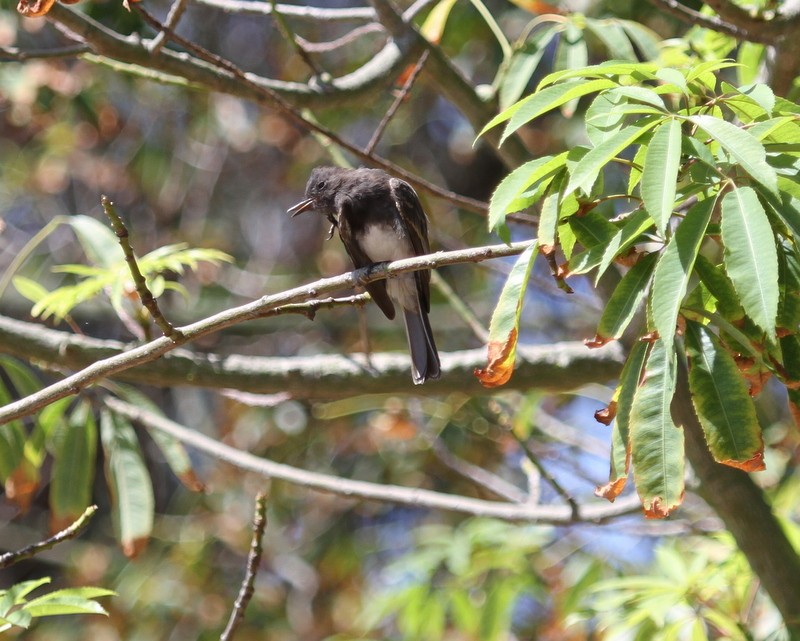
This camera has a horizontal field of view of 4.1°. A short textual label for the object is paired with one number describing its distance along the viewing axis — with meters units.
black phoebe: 7.99
